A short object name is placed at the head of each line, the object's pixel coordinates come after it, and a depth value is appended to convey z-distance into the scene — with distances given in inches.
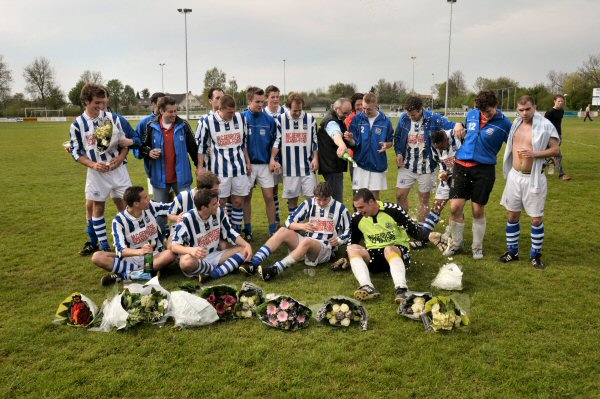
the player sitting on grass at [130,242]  211.6
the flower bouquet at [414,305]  169.5
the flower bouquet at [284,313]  165.2
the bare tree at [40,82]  2797.7
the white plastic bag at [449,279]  199.9
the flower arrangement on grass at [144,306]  165.6
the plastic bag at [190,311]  165.8
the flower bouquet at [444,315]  159.9
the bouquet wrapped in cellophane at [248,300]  175.0
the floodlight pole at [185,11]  1753.6
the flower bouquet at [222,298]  173.2
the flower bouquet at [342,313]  167.0
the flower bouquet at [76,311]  167.5
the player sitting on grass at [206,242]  209.2
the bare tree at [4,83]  2535.9
